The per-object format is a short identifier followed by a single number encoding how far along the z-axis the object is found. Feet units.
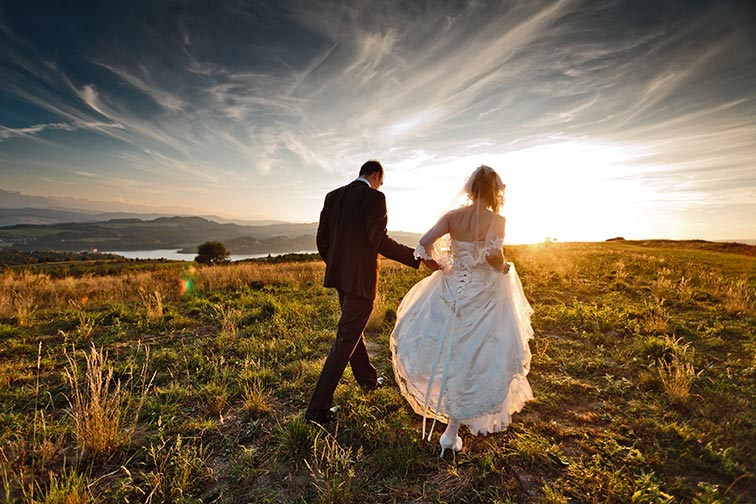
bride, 11.19
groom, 13.26
